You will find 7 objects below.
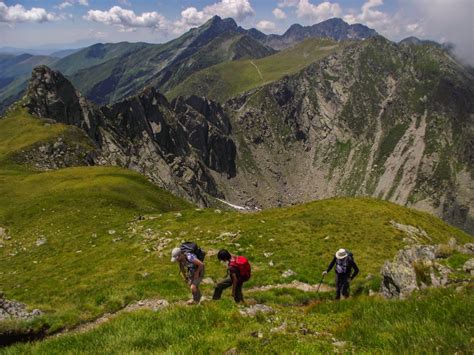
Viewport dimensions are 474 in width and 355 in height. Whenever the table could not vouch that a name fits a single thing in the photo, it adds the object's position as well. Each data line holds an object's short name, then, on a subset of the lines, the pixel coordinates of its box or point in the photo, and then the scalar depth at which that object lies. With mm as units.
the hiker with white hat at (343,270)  22219
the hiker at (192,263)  18030
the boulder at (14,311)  18750
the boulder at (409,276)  18141
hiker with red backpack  17688
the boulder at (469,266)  21302
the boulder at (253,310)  13624
